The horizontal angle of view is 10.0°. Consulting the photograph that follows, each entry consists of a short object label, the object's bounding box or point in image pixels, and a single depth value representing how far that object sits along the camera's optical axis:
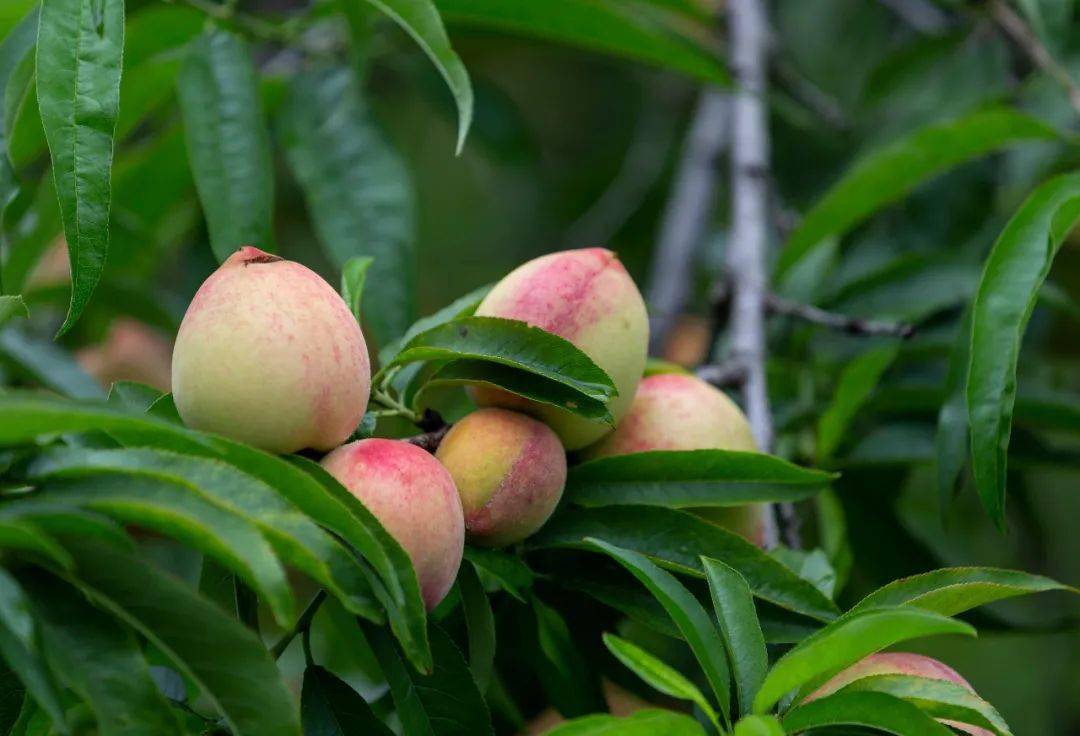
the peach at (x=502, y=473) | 1.74
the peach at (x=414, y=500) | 1.70
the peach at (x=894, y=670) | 1.73
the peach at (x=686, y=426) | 1.80
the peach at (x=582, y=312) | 1.77
